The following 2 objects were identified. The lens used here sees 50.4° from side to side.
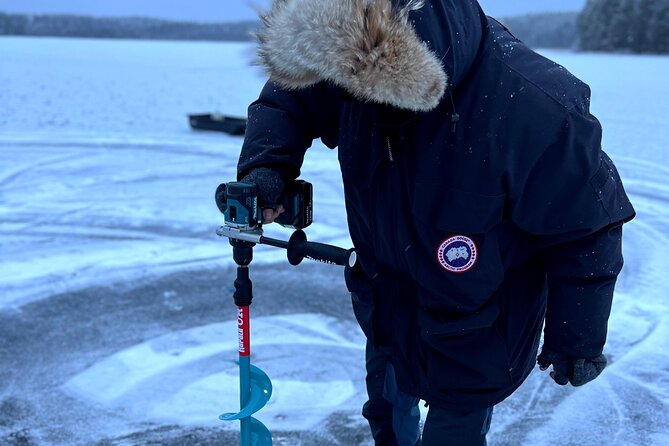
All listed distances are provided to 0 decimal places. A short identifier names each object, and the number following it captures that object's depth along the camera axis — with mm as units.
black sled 9711
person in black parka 1665
